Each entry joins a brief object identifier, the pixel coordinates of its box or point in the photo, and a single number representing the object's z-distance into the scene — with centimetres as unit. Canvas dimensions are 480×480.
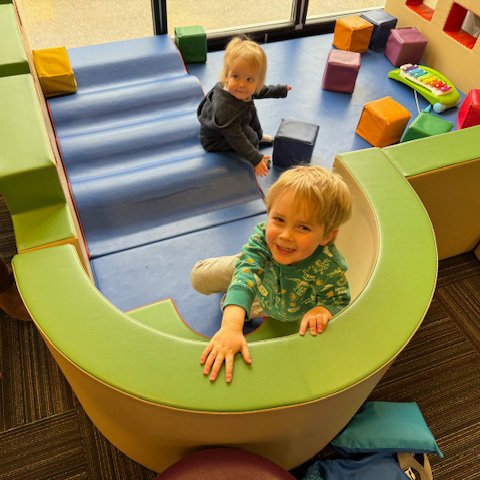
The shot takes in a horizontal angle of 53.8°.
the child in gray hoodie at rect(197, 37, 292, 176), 210
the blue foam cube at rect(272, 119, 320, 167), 240
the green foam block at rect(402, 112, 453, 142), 247
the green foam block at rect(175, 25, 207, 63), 312
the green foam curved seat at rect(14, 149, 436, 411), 113
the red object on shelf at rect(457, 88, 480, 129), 258
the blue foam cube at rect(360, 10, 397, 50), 333
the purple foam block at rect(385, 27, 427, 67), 316
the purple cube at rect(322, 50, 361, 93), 298
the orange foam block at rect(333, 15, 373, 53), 329
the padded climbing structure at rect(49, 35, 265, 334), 203
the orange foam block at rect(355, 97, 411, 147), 260
